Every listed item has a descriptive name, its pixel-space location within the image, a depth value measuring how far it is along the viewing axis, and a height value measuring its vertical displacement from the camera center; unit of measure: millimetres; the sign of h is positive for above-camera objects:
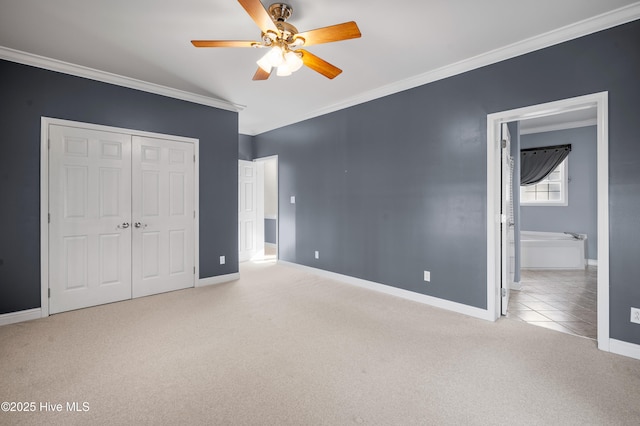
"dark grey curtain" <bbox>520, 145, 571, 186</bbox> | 6336 +1103
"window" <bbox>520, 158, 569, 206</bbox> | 6480 +473
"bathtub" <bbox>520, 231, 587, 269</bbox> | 5516 -766
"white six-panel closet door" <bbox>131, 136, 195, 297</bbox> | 3861 -47
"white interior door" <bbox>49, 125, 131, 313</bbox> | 3305 -68
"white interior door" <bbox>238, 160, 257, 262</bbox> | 6223 +35
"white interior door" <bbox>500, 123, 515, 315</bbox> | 3293 -66
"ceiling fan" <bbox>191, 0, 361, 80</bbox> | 2027 +1258
